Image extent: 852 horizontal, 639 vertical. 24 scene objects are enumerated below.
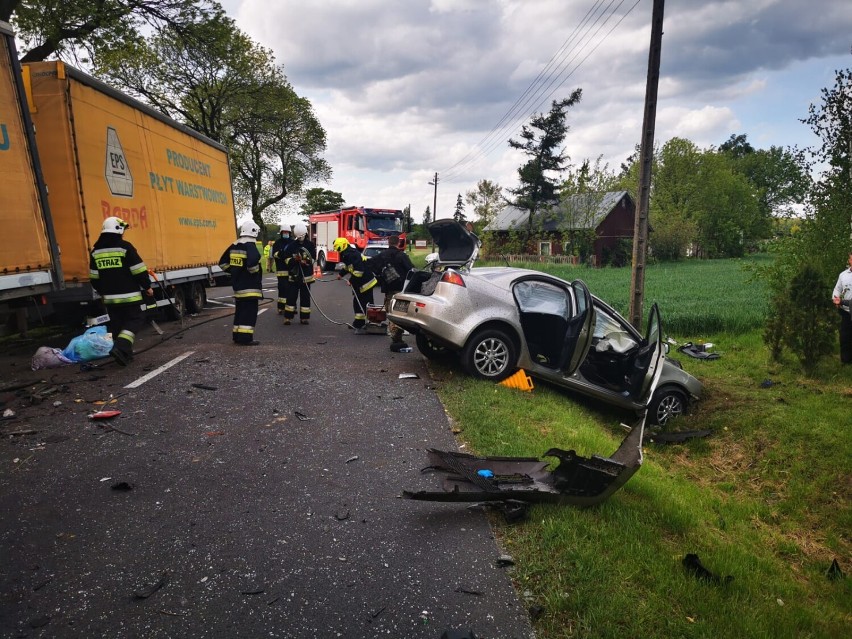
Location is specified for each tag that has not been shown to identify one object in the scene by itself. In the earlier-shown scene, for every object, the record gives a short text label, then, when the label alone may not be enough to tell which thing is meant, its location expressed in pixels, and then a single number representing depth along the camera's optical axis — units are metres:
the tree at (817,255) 7.70
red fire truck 24.84
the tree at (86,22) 13.33
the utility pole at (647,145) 9.36
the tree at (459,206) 106.72
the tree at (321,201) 80.31
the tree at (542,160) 38.69
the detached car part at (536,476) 3.37
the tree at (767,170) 82.44
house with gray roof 41.09
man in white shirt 7.85
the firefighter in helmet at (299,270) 10.71
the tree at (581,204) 39.94
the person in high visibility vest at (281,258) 10.90
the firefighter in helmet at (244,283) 8.66
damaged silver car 6.52
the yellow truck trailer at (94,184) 6.55
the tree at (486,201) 58.38
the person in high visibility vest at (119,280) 6.92
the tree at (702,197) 58.56
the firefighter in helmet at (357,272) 10.38
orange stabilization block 6.59
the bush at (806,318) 7.64
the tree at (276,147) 33.78
